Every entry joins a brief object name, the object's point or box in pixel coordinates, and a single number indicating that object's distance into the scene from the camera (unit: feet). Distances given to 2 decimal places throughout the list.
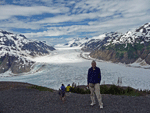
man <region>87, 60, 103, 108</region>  28.25
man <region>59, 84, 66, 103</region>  35.09
